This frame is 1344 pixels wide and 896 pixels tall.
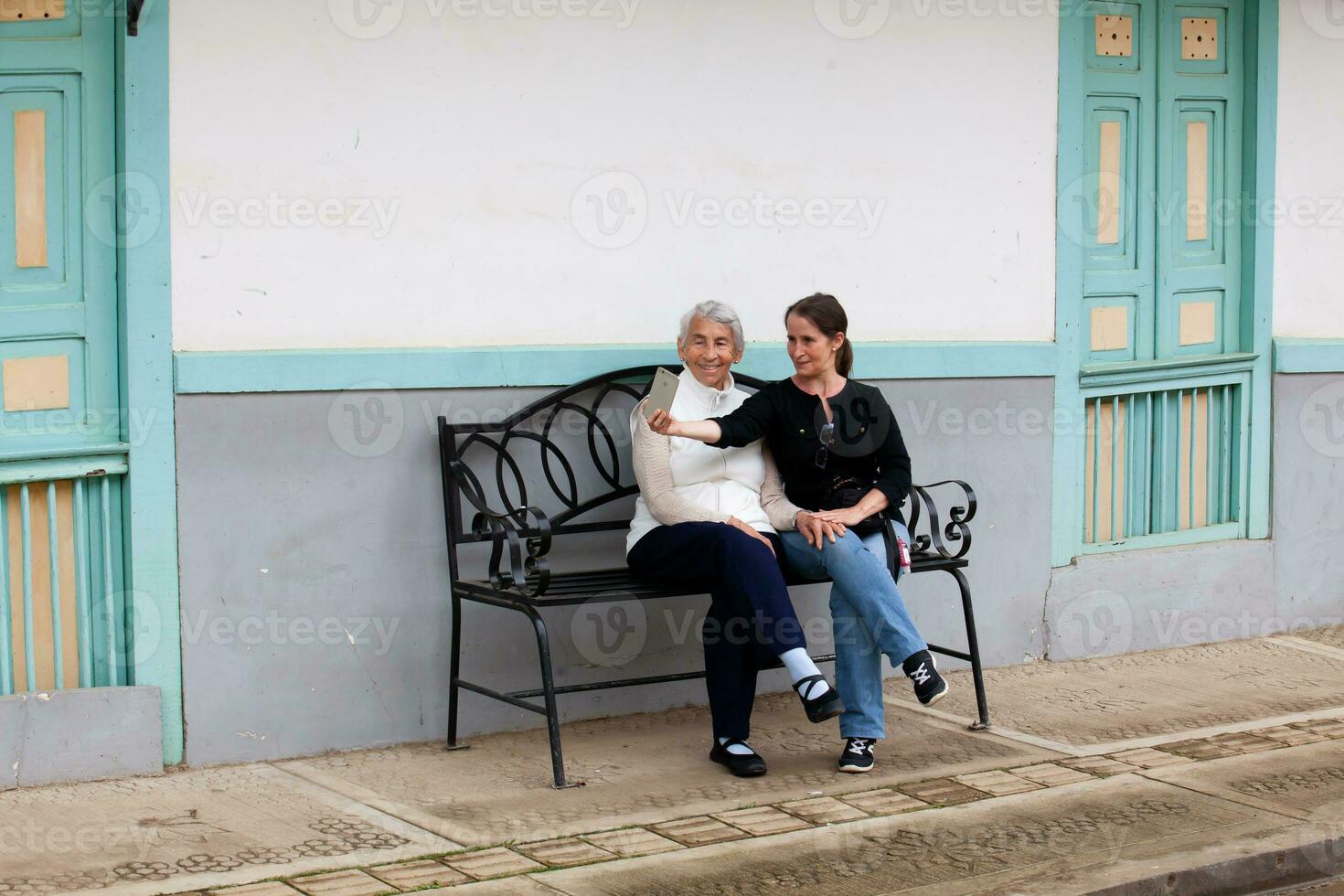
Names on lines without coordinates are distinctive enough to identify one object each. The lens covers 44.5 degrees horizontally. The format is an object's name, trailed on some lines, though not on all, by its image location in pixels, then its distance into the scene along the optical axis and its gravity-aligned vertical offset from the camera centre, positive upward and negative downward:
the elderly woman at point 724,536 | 5.28 -0.54
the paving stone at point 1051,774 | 5.31 -1.31
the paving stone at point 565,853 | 4.48 -1.32
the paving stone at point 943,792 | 5.11 -1.31
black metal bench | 5.31 -0.47
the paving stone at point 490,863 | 4.38 -1.32
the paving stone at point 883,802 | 5.00 -1.32
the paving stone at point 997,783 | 5.20 -1.31
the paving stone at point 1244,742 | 5.75 -1.29
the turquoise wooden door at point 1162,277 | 7.24 +0.45
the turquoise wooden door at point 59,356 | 5.02 +0.05
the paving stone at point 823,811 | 4.90 -1.32
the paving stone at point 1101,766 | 5.43 -1.30
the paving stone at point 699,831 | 4.69 -1.32
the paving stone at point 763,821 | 4.79 -1.32
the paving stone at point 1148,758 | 5.54 -1.30
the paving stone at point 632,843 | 4.59 -1.32
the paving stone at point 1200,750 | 5.66 -1.30
